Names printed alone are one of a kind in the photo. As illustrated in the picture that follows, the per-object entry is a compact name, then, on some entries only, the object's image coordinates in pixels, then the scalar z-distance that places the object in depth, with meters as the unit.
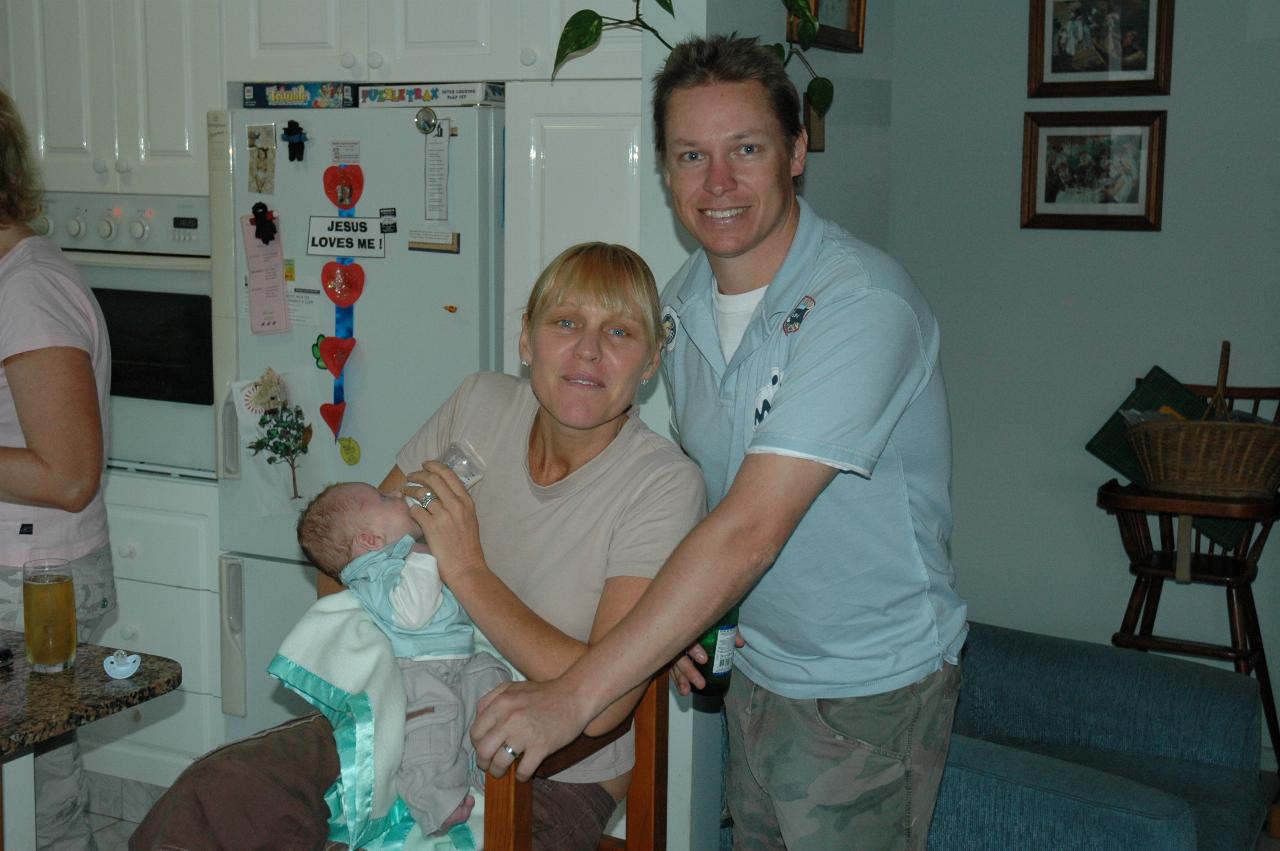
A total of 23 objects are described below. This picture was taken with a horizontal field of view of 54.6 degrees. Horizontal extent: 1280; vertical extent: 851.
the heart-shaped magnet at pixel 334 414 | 3.10
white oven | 3.35
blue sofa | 1.99
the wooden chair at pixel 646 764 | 1.67
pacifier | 1.65
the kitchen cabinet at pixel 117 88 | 3.30
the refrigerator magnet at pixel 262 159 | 3.13
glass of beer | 1.64
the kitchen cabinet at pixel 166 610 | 3.38
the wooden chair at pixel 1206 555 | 3.34
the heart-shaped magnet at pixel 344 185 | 3.02
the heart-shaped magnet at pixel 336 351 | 3.08
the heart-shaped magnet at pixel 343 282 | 3.05
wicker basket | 3.21
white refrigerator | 2.92
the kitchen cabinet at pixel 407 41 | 2.82
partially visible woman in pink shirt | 2.00
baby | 1.60
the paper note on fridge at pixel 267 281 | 3.15
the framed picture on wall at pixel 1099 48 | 3.61
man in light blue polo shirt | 1.44
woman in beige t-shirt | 1.57
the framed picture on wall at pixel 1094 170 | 3.66
